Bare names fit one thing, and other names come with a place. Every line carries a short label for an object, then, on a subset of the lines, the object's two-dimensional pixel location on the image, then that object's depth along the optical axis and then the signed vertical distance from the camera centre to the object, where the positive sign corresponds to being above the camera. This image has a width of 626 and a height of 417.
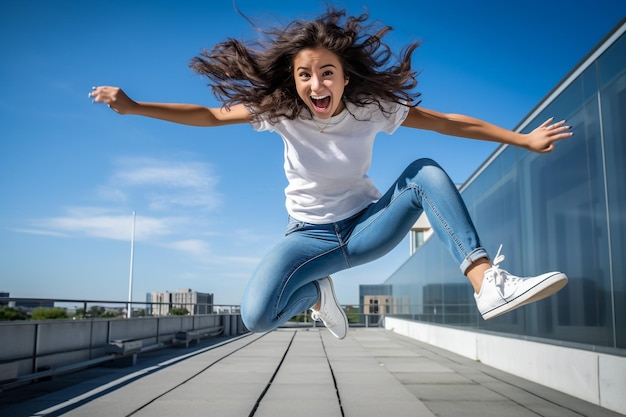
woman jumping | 3.13 +0.92
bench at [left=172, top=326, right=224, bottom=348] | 14.20 -0.82
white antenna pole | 30.21 +1.28
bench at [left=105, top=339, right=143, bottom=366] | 9.98 -0.80
